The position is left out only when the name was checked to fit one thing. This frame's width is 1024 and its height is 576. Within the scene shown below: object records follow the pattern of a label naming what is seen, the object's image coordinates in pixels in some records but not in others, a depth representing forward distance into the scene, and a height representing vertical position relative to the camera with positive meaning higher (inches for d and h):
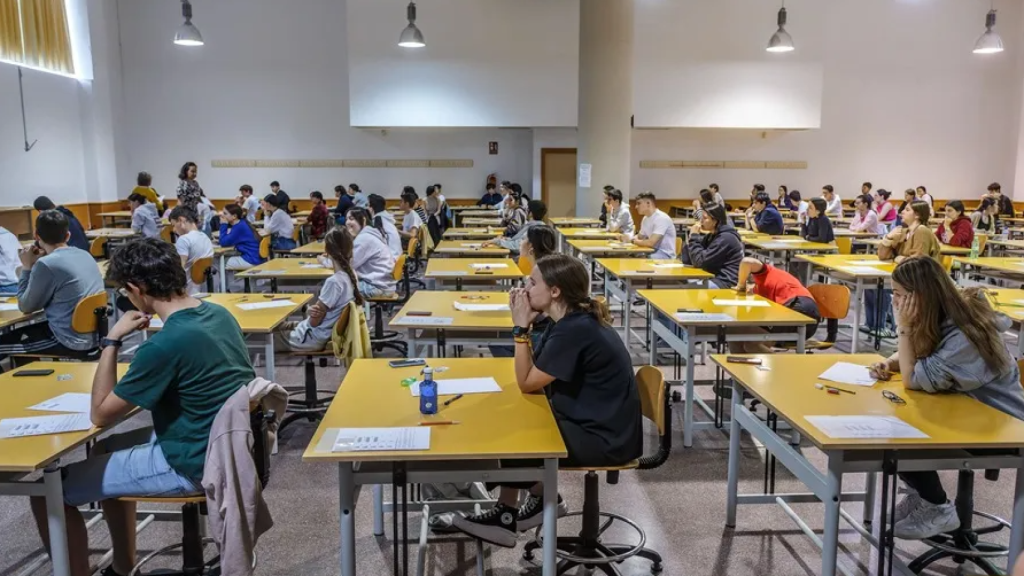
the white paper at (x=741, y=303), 186.2 -27.8
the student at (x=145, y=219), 388.8 -12.1
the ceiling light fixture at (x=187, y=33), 436.8 +97.4
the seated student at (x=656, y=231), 325.1 -16.5
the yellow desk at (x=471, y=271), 243.5 -25.7
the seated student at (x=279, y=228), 389.7 -17.0
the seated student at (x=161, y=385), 91.9 -24.0
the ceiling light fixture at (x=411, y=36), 461.7 +100.3
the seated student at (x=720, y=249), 239.6 -18.0
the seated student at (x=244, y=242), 343.3 -21.3
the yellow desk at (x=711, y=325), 166.6 -29.7
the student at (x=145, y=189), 441.4 +4.6
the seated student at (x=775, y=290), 185.3 -25.5
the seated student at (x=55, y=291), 180.9 -23.6
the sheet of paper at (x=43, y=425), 95.3 -30.3
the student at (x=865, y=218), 465.7 -15.5
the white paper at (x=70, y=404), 104.8 -30.1
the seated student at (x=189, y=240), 269.7 -16.6
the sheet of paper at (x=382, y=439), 89.1 -30.3
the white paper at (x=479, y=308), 184.1 -28.3
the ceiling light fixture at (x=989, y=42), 458.9 +94.3
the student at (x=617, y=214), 402.3 -10.4
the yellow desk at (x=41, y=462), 86.7 -31.0
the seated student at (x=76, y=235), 299.7 -16.0
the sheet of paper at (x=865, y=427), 94.5 -30.7
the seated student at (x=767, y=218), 410.6 -13.6
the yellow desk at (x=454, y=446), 89.0 -30.8
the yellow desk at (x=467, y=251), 315.3 -24.3
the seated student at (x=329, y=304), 180.1 -26.5
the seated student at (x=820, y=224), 363.9 -14.8
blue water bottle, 102.7 -28.2
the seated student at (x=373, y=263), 252.7 -23.4
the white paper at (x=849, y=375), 120.0 -30.3
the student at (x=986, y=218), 438.6 -14.6
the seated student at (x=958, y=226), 342.0 -15.4
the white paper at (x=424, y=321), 164.6 -28.3
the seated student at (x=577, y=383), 104.2 -27.2
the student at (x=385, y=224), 302.7 -11.8
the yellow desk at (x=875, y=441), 93.7 -31.1
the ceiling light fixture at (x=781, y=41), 454.0 +94.4
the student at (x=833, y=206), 528.4 -8.8
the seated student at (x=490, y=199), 638.5 -3.2
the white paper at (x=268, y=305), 186.5 -28.0
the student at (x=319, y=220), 467.5 -15.3
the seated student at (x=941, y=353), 108.3 -23.8
